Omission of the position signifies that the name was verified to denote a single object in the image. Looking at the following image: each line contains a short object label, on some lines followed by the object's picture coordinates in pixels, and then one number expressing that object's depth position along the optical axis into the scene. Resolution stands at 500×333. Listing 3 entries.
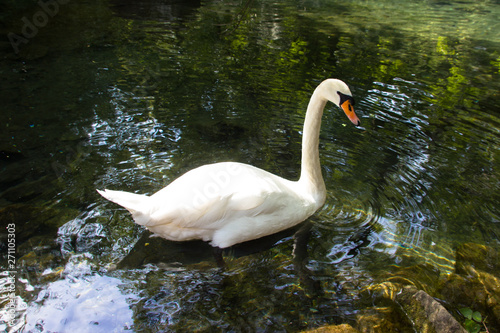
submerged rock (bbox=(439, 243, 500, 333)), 3.21
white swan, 3.59
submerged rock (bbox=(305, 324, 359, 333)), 2.82
